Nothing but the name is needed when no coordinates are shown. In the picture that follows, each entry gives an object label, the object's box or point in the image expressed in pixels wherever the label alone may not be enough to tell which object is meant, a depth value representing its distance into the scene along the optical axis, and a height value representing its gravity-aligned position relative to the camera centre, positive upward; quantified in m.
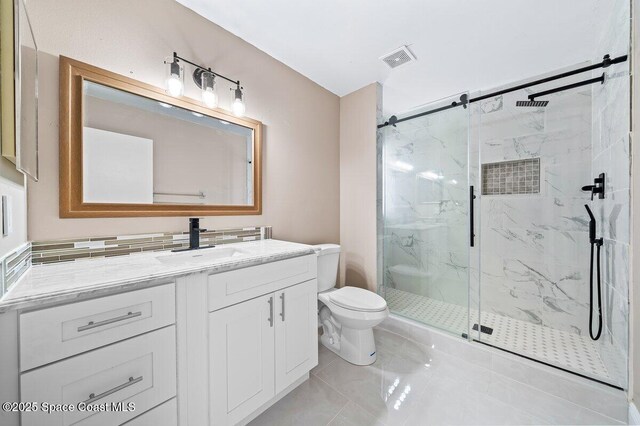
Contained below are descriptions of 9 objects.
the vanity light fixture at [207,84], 1.37 +0.82
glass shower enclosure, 1.85 -0.09
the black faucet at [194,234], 1.45 -0.14
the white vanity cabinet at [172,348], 0.70 -0.52
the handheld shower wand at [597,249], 1.68 -0.28
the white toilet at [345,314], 1.68 -0.75
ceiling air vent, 1.87 +1.28
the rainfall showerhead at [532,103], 1.98 +0.93
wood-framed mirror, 1.13 +0.35
